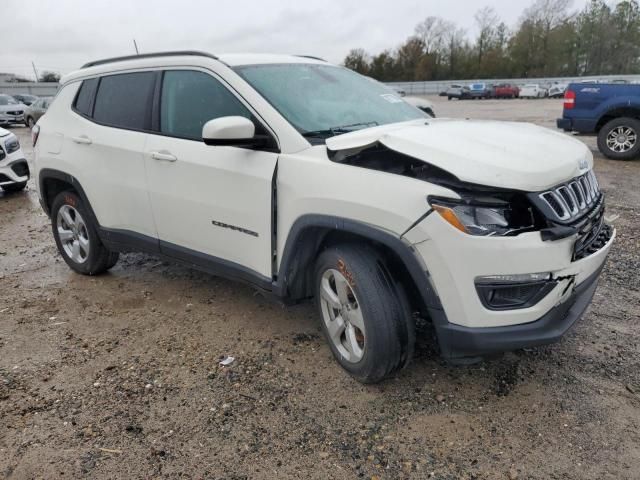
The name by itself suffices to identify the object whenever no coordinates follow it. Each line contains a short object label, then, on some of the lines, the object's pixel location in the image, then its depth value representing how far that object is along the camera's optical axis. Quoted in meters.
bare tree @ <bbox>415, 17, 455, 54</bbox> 78.06
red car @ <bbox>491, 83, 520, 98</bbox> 49.06
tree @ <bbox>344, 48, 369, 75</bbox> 75.62
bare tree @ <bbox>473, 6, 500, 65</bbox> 73.31
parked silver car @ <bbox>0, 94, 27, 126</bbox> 23.55
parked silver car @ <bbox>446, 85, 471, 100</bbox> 50.09
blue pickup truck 9.28
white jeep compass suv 2.32
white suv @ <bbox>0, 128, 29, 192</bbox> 8.25
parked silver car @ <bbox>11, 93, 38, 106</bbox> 29.82
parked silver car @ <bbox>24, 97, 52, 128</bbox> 21.42
